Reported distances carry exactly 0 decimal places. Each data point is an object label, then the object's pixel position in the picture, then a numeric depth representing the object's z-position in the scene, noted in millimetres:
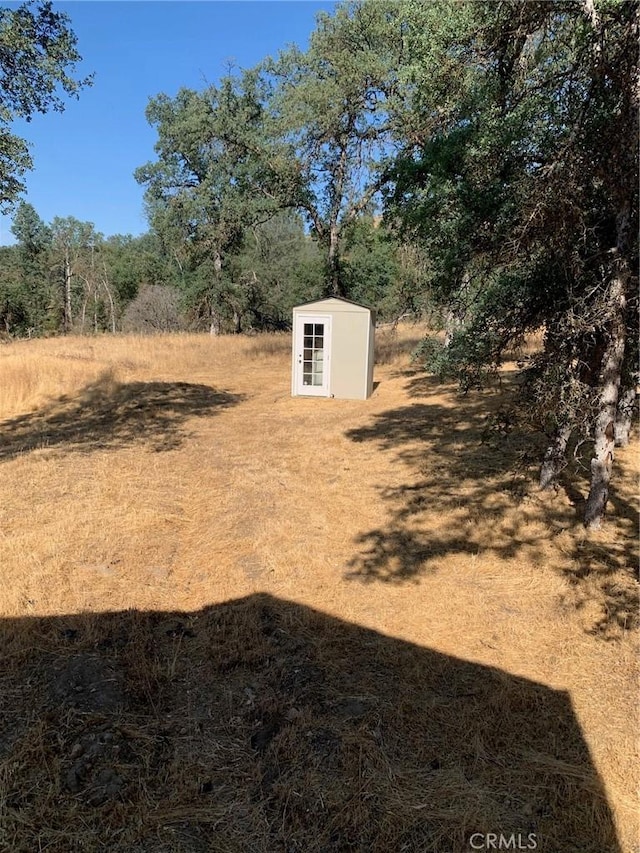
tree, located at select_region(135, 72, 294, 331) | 22922
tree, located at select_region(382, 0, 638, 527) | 3918
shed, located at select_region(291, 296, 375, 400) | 12070
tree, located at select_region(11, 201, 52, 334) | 40562
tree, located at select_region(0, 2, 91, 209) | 5891
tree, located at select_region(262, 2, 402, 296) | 14562
